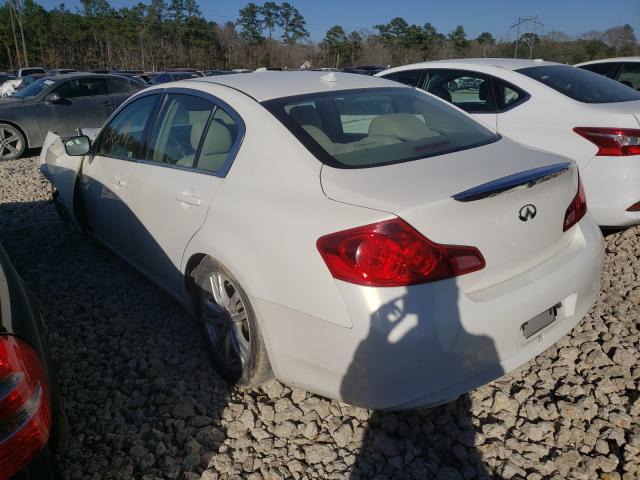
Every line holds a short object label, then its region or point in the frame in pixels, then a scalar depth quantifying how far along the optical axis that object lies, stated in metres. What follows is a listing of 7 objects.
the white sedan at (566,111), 3.79
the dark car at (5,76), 27.83
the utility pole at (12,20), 45.29
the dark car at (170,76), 21.19
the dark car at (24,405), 1.35
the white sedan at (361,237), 1.87
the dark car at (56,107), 9.43
